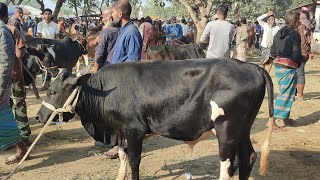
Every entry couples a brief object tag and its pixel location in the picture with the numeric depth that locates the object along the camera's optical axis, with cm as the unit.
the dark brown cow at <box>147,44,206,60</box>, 994
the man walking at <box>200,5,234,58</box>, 632
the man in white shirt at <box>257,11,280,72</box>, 1163
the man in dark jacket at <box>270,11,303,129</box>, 641
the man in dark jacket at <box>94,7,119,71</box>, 523
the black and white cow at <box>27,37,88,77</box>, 829
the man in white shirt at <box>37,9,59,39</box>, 1023
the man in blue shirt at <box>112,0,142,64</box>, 474
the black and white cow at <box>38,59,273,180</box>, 370
